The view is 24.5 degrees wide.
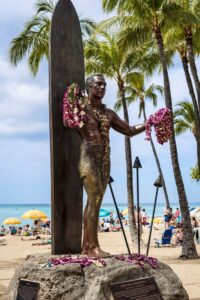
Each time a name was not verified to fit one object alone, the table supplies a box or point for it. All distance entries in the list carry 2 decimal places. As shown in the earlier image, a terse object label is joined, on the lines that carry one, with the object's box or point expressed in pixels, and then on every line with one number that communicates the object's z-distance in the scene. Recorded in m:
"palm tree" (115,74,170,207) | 27.94
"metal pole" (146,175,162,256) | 6.47
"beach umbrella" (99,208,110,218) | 34.41
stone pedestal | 4.90
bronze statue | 5.66
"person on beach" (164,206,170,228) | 23.82
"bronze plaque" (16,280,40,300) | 5.10
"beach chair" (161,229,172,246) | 18.81
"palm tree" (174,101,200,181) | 29.09
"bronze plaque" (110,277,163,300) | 4.90
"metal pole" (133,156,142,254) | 6.53
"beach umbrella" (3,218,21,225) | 33.06
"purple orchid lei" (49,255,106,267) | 5.11
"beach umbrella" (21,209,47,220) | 28.97
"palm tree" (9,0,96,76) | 17.11
